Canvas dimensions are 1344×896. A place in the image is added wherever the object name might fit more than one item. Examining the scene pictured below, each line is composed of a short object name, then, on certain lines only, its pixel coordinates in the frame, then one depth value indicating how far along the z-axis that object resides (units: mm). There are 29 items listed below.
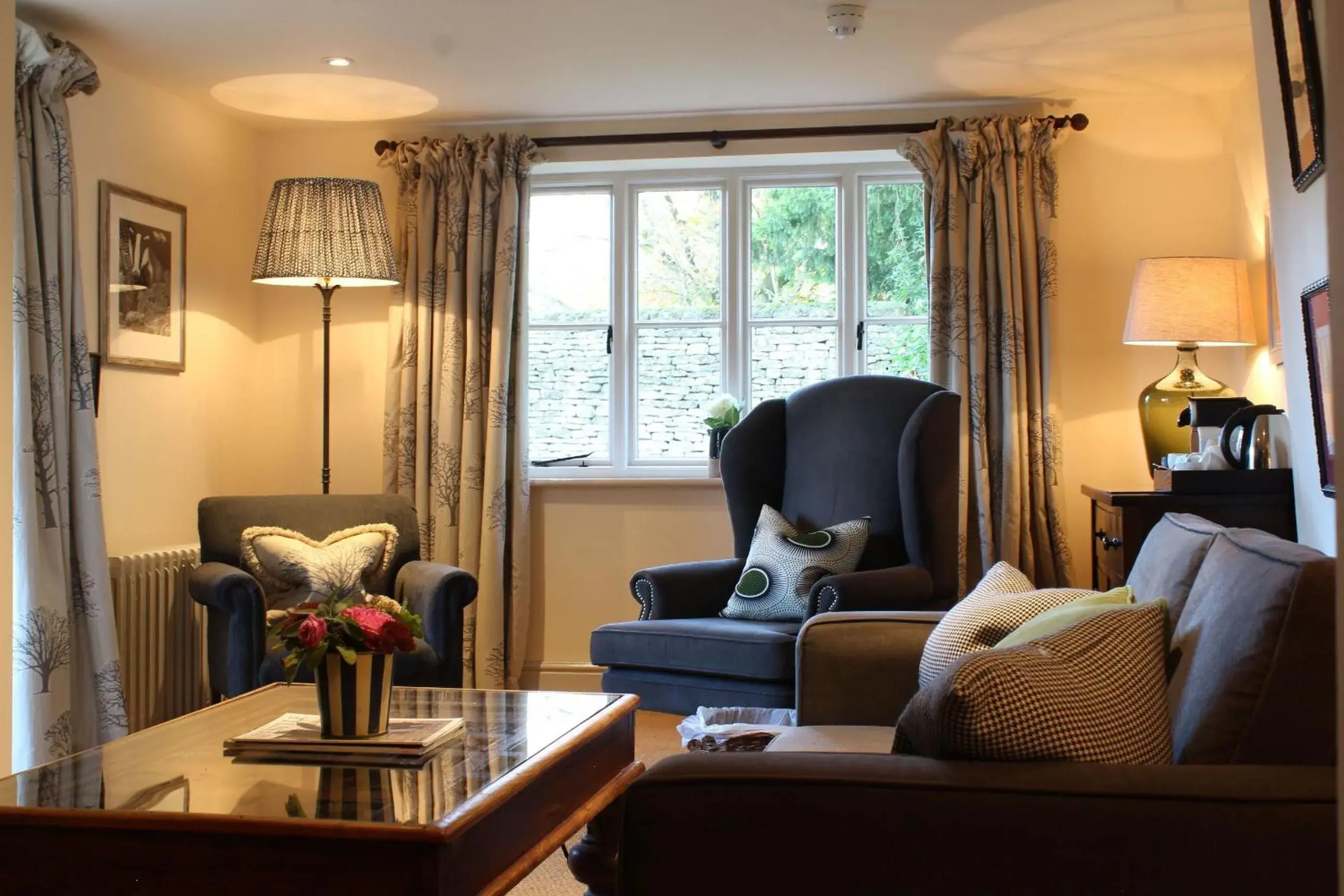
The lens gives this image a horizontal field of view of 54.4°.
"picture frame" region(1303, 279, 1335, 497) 2852
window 5203
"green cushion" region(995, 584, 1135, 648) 1792
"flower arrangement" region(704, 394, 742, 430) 5020
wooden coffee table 1815
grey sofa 1290
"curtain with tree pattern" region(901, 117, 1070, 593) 4711
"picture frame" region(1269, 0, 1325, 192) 2576
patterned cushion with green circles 3912
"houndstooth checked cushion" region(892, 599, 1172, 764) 1407
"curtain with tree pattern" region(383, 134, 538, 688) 5000
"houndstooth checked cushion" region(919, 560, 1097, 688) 2225
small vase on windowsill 5062
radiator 4277
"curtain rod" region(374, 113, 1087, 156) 4957
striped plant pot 2295
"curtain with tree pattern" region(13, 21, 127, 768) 3674
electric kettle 3666
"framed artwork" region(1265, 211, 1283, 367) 4176
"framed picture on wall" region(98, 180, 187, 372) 4336
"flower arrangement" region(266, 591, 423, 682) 2262
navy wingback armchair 3619
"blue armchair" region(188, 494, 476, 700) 3678
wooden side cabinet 3562
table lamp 4195
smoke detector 3785
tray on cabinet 3561
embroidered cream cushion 4051
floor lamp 4461
